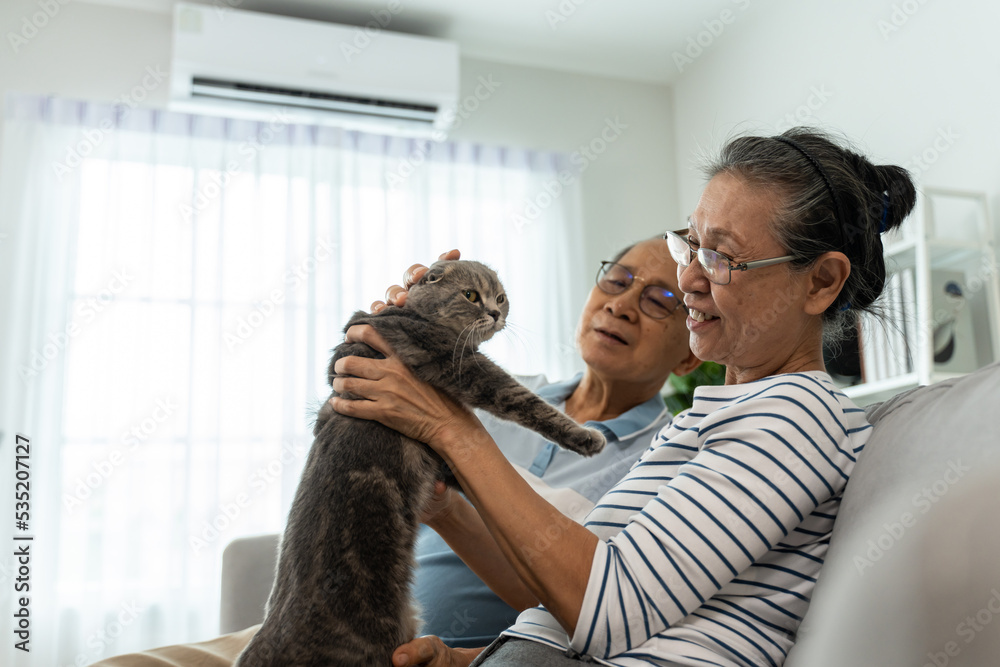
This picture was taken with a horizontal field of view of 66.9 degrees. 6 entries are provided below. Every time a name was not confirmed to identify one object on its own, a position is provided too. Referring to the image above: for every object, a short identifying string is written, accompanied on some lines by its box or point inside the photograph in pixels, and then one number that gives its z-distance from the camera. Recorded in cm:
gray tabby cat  107
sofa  76
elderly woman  92
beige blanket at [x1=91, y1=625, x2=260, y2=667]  153
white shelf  273
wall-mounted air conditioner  372
